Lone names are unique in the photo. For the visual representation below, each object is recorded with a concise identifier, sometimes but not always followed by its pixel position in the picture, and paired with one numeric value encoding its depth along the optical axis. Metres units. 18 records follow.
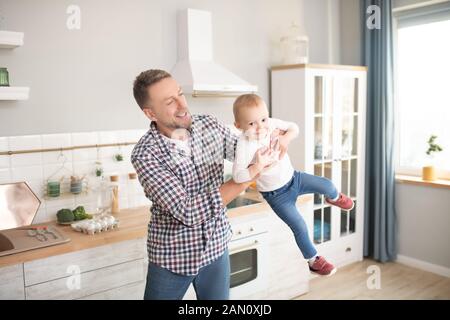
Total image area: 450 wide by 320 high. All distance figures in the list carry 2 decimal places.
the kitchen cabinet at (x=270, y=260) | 2.79
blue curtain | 3.67
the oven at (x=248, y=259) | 2.77
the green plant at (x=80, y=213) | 2.58
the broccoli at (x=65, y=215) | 2.51
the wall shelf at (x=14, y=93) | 2.28
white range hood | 2.81
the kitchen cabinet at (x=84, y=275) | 2.02
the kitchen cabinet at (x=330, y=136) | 3.37
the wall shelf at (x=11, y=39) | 2.24
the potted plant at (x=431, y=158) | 3.57
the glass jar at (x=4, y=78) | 2.31
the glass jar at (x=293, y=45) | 3.57
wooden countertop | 2.03
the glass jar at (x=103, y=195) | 2.78
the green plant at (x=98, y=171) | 2.73
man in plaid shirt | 1.38
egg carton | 2.31
